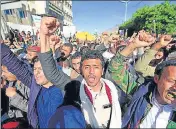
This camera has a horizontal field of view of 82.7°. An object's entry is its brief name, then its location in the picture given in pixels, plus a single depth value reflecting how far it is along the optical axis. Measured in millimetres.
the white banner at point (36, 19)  6168
